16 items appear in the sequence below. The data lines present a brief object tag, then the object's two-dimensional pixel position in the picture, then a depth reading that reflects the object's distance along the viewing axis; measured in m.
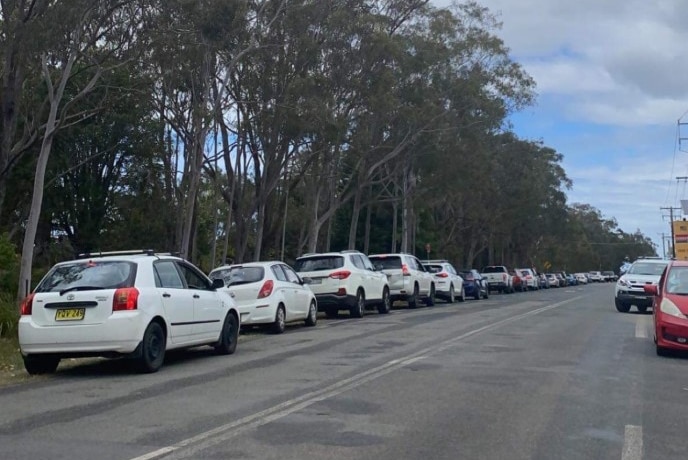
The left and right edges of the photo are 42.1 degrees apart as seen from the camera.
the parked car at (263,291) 17.83
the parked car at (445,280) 34.44
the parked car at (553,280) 79.15
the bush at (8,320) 16.23
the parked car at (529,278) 60.49
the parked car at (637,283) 26.33
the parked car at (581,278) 98.89
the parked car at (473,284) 39.88
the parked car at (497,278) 53.00
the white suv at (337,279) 22.78
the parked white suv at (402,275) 28.80
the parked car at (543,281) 71.79
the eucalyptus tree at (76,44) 20.73
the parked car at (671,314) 13.91
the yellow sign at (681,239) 35.97
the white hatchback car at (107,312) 11.55
